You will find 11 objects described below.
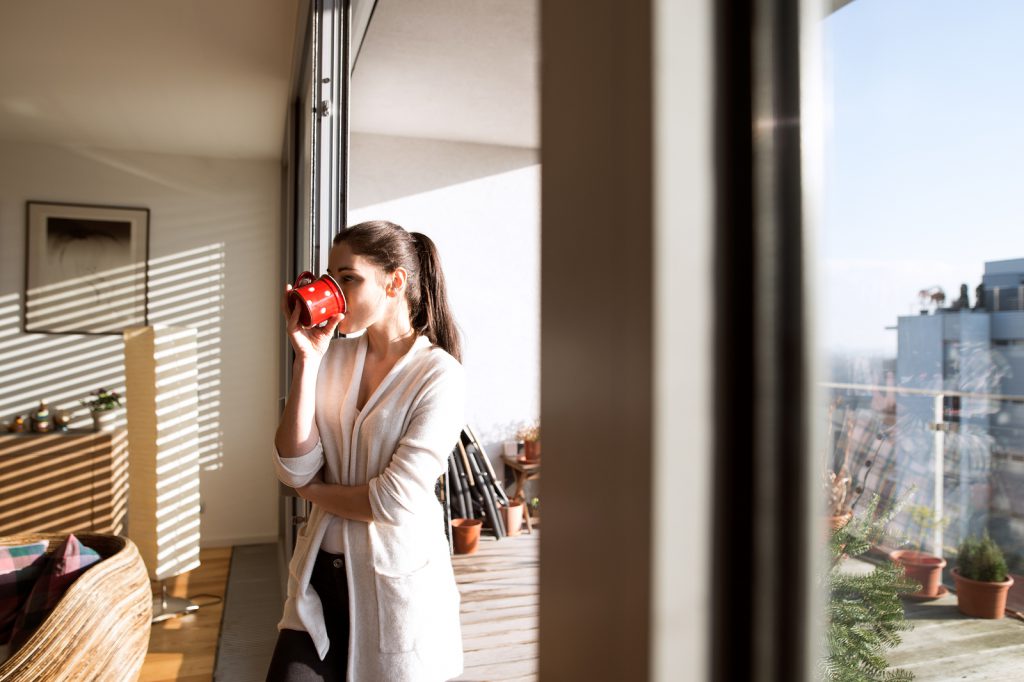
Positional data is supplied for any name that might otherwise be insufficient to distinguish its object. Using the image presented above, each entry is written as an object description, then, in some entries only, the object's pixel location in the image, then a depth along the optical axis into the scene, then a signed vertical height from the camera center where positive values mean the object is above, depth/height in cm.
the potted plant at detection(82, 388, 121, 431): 403 -29
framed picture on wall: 437 +63
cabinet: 389 -71
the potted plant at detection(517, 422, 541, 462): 467 -56
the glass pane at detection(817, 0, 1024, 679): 21 +3
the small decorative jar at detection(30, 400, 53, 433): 410 -37
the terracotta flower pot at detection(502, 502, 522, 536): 437 -102
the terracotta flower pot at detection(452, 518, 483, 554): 392 -102
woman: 116 -22
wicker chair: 184 -81
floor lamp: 328 -44
